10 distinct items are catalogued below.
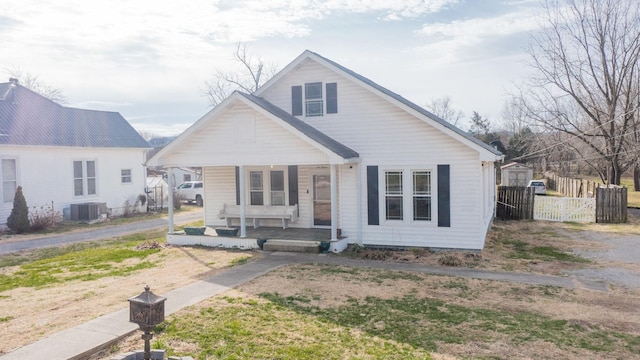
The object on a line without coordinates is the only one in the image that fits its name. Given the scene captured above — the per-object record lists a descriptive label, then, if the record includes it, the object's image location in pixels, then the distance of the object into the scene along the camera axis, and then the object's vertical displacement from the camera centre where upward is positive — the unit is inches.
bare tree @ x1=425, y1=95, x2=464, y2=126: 2765.3 +390.7
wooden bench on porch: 605.3 -50.7
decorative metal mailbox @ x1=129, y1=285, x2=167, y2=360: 209.5 -63.2
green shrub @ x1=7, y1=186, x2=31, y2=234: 702.5 -58.5
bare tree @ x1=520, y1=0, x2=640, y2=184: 983.6 +170.2
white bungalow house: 508.1 +20.8
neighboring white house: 755.4 +39.5
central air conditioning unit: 822.5 -61.1
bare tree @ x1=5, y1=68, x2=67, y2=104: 1873.8 +368.5
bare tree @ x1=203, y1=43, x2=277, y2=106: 1685.5 +362.0
